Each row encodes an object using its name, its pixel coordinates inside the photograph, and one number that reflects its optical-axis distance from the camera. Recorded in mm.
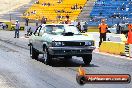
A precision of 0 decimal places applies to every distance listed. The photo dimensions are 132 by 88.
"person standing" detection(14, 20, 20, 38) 39159
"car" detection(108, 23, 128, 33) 43284
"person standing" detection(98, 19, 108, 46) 24444
